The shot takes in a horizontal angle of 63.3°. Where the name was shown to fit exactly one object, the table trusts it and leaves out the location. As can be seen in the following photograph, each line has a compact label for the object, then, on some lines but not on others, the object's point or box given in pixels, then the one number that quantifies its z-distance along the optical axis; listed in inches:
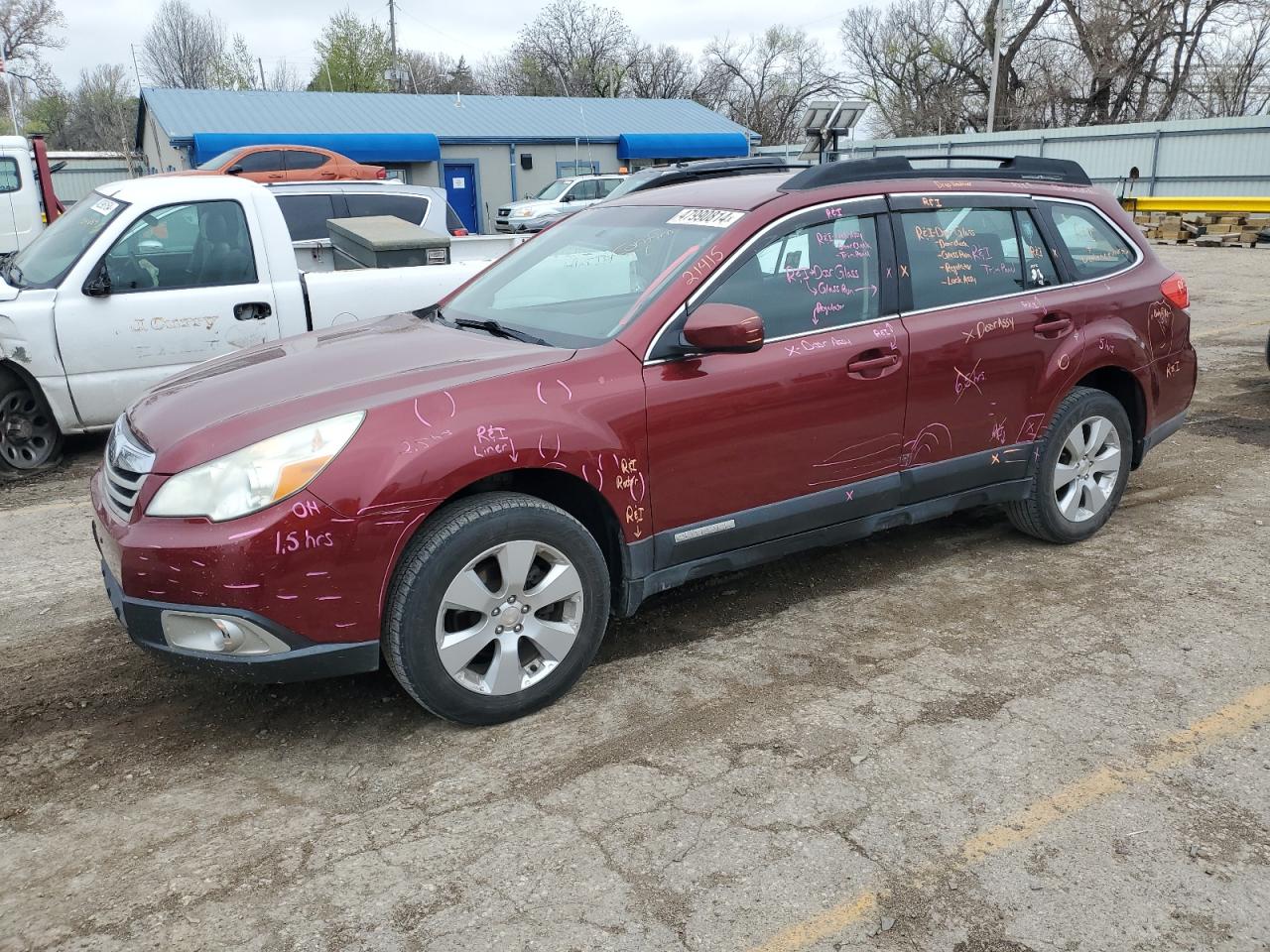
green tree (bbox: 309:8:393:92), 2033.7
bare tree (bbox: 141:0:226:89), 2706.7
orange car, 754.2
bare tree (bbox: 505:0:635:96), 2207.2
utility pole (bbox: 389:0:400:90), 2196.6
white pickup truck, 254.8
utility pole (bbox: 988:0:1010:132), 1438.2
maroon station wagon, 121.8
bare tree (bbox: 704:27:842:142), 2148.1
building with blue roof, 1085.8
